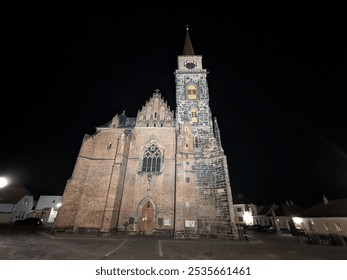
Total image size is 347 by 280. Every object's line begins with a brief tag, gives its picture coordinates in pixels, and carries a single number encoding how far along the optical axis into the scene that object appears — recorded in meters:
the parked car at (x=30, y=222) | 25.34
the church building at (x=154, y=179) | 15.95
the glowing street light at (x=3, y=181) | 8.29
